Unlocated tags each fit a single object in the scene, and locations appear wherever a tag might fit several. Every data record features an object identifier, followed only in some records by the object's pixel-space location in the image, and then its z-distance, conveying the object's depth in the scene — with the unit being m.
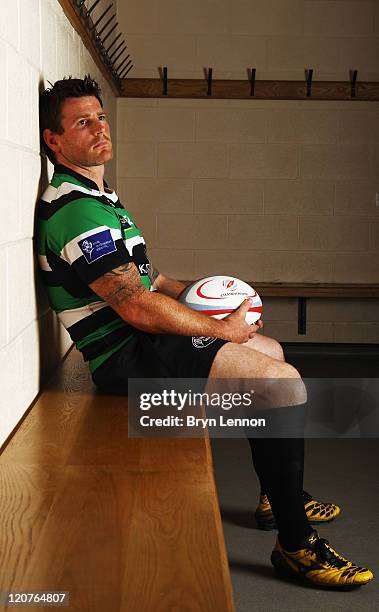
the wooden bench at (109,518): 1.29
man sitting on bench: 2.34
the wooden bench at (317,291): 6.01
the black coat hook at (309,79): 6.11
